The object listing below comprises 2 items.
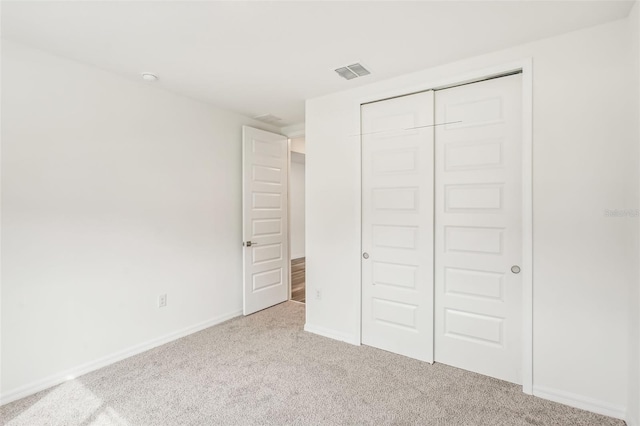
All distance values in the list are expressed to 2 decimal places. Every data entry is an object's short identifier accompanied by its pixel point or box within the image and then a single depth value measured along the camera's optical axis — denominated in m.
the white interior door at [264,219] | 3.72
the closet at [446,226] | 2.28
